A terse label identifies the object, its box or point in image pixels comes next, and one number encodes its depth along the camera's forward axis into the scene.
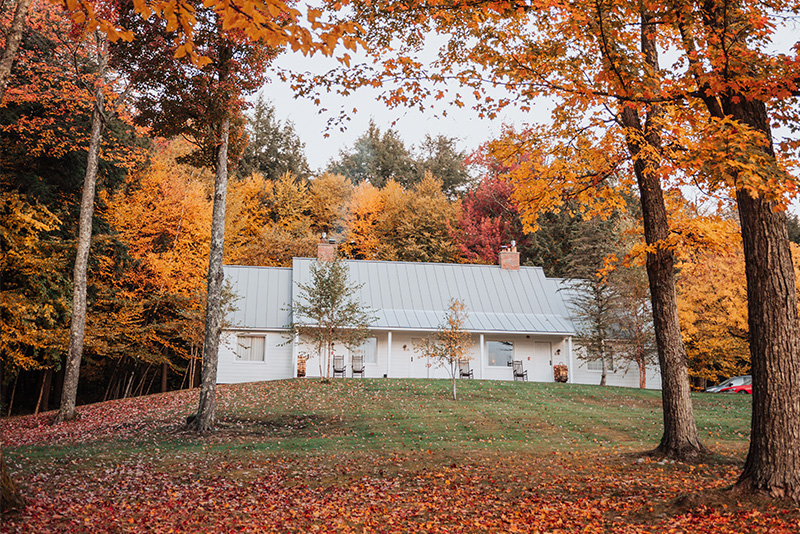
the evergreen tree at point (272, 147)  40.47
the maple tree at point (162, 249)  22.72
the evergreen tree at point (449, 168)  40.81
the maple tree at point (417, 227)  32.94
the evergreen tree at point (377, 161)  41.91
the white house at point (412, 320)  22.48
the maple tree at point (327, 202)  36.81
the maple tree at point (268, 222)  29.64
